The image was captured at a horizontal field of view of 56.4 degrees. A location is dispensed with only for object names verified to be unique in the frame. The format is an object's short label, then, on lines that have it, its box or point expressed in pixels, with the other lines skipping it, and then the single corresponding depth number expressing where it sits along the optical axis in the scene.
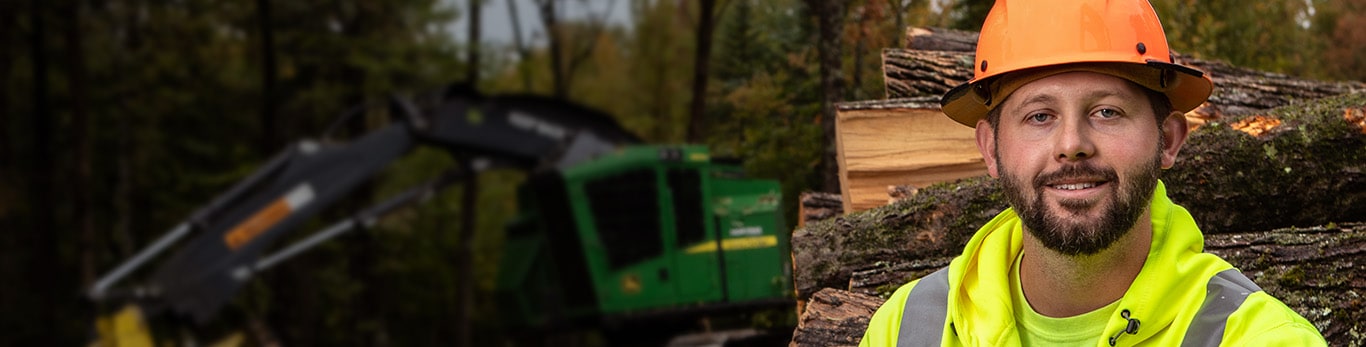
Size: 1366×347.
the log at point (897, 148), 3.93
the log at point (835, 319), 3.12
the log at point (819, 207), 4.24
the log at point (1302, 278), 2.90
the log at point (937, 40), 4.29
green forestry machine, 8.92
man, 1.82
